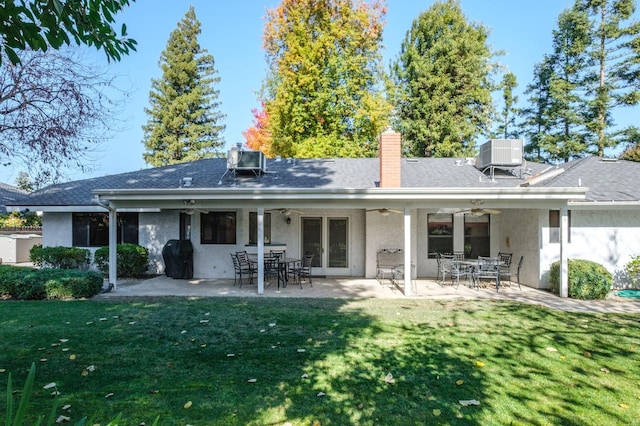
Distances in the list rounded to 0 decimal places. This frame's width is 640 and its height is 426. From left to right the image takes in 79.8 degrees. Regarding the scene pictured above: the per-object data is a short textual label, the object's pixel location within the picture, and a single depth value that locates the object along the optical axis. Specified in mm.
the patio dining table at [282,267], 10929
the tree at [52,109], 10039
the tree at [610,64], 22688
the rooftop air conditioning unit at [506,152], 12914
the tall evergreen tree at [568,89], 24078
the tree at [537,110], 25812
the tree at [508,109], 26438
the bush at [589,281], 9406
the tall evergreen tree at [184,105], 32031
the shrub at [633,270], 10273
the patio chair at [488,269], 10578
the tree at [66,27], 2982
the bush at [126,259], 12500
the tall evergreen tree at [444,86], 24547
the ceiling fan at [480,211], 10303
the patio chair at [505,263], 11326
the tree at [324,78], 22000
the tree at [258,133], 26719
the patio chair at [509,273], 10680
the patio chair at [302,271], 11375
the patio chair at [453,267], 10879
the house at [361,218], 10797
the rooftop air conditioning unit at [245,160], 12938
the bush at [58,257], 12758
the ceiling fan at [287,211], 12291
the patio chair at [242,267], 11214
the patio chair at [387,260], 12492
